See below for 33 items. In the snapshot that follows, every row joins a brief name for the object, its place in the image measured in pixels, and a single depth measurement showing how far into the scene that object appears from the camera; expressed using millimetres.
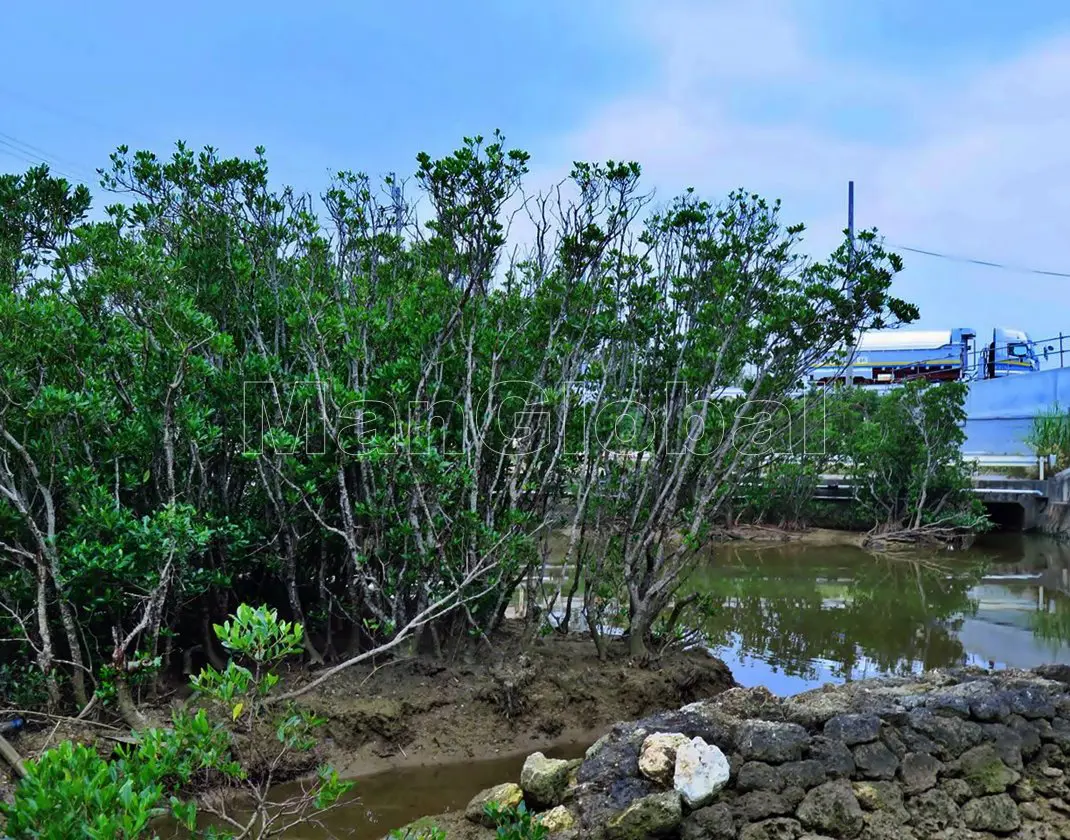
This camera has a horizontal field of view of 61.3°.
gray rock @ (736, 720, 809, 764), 4133
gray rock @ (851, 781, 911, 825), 4035
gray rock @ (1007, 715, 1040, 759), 4488
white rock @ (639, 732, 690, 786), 4035
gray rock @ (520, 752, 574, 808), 4535
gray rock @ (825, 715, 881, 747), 4254
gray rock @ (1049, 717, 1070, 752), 4539
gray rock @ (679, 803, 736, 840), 3838
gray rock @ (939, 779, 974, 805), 4184
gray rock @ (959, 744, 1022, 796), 4254
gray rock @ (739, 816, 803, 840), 3852
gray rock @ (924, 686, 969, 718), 4543
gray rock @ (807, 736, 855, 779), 4137
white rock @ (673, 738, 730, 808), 3941
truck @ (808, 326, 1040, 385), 23812
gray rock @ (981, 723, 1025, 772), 4387
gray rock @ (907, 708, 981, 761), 4344
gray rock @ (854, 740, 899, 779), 4164
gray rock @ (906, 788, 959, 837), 4059
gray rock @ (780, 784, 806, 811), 3984
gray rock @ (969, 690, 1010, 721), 4539
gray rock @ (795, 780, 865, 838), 3918
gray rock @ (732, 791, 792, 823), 3922
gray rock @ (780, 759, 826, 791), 4055
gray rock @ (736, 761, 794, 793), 4027
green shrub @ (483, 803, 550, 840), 3560
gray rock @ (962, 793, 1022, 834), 4121
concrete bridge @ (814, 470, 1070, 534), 16922
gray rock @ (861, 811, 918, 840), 3943
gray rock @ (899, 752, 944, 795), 4168
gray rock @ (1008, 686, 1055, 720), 4641
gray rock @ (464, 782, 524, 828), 4455
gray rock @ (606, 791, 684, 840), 3846
